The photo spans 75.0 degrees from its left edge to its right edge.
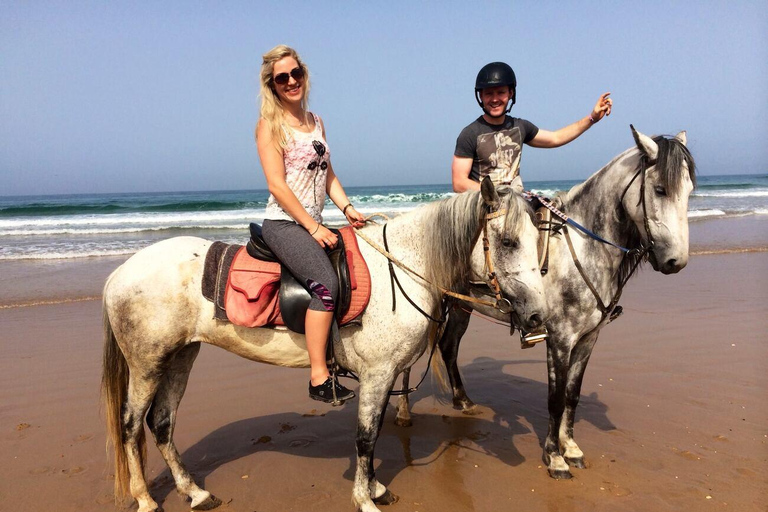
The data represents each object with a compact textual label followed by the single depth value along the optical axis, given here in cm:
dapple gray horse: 291
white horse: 253
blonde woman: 260
